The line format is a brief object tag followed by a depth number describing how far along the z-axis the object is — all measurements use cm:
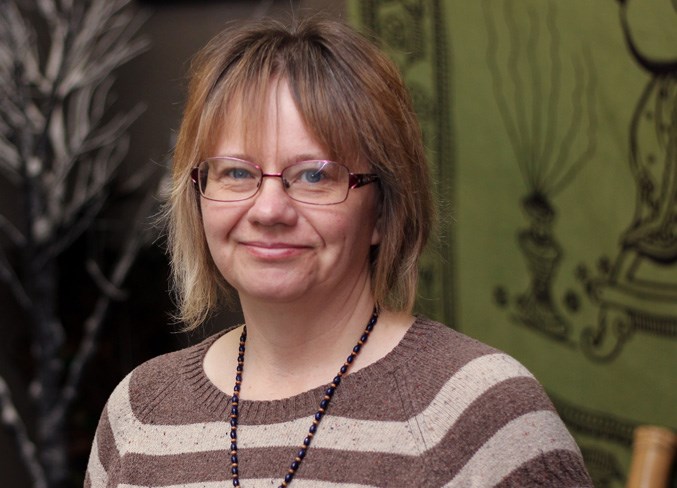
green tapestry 234
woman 143
